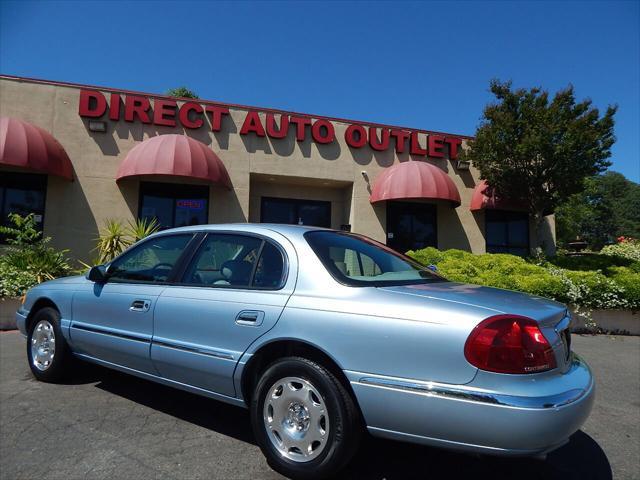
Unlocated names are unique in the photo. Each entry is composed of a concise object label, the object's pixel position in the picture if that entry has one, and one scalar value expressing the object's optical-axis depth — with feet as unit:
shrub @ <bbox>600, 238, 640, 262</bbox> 51.49
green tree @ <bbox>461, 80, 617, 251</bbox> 37.83
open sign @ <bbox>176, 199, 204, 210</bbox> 41.78
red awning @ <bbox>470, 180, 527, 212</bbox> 45.44
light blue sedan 6.95
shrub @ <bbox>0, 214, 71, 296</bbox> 27.09
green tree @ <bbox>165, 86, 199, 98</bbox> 92.68
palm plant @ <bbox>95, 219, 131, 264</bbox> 34.81
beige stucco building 37.99
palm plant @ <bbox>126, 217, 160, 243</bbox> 34.91
